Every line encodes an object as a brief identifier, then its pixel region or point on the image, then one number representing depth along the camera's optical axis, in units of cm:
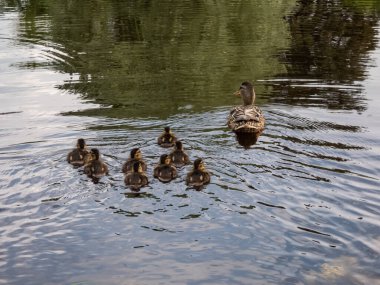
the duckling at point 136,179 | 827
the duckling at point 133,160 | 872
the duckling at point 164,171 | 862
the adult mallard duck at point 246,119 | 1072
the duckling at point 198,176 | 828
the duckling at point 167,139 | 983
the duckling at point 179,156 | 915
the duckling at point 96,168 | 867
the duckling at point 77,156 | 915
